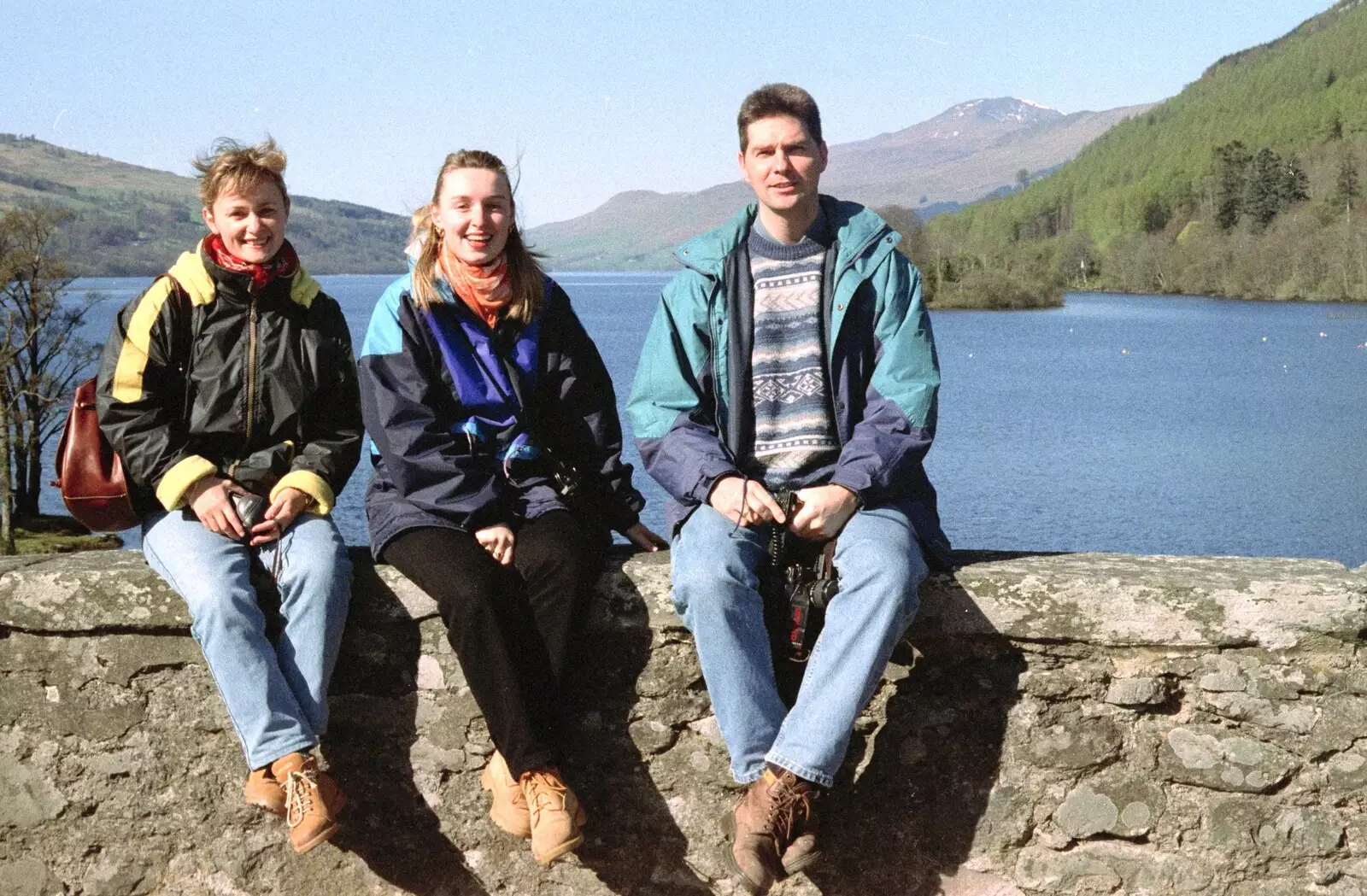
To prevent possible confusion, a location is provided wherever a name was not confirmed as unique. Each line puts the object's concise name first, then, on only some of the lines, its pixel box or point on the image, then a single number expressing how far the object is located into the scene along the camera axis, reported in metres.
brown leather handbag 3.26
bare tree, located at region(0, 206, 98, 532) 30.89
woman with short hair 3.02
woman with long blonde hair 3.02
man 2.94
